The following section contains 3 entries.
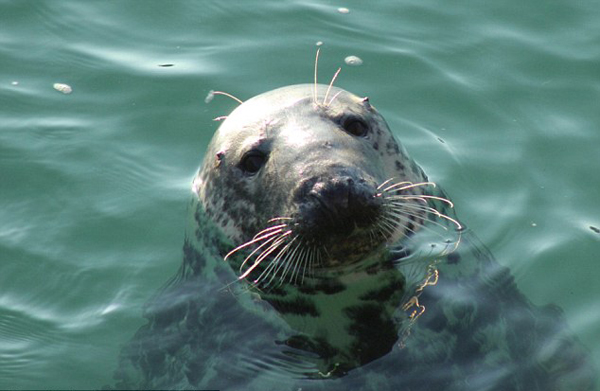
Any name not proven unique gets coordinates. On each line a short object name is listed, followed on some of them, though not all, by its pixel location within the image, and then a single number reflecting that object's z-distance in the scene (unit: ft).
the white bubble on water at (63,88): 58.65
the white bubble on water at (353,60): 59.67
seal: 35.86
